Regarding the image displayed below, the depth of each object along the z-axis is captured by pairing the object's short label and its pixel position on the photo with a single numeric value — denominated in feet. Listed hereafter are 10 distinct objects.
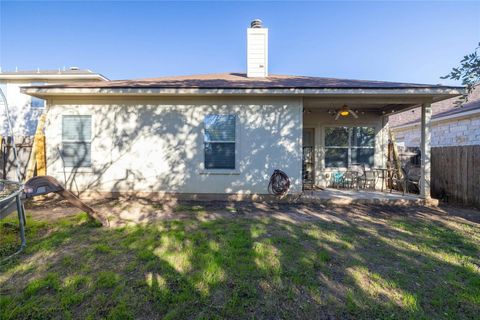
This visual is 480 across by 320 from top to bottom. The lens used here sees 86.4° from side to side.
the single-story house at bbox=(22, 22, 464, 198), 22.72
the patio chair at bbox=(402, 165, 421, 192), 27.02
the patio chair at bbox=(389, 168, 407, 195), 27.53
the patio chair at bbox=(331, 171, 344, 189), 30.19
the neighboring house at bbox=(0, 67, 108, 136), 47.60
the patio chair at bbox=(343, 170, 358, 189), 29.59
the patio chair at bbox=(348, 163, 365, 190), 28.58
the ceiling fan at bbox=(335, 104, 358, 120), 25.01
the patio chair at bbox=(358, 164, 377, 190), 28.37
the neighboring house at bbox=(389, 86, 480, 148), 30.49
